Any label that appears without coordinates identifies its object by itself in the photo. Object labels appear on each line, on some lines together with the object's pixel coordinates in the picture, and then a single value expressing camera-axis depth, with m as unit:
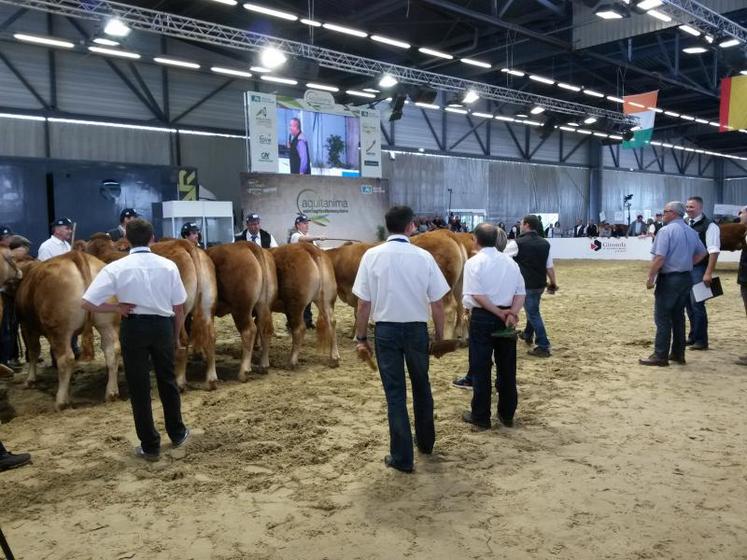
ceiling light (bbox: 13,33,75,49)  16.28
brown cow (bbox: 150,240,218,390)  5.79
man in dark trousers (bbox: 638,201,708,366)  6.24
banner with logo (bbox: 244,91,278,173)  17.72
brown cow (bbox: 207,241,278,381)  6.34
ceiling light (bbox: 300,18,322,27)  16.06
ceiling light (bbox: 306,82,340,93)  23.17
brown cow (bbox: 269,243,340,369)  6.86
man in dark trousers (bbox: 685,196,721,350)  6.94
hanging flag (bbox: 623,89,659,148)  19.02
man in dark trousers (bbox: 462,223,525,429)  4.41
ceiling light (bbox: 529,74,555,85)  22.33
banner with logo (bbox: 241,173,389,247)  18.39
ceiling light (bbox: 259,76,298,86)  21.39
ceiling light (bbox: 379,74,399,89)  18.88
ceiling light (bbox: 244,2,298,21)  15.54
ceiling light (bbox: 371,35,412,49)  18.39
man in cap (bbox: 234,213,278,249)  8.63
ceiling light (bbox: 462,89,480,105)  21.00
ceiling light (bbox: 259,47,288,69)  15.82
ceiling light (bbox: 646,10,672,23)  14.63
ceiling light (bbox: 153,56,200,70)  18.59
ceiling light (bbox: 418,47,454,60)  19.75
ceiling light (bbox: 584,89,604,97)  24.59
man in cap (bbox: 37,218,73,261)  7.50
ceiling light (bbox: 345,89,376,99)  23.20
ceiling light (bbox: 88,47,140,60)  17.64
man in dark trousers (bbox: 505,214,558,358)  6.97
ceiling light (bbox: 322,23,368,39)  17.13
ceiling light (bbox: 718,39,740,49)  17.09
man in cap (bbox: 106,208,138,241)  7.57
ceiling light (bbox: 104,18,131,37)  13.46
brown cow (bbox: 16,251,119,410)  5.23
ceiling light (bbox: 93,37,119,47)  16.89
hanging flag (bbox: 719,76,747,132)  15.65
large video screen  18.84
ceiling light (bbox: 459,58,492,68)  21.26
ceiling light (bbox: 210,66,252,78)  20.42
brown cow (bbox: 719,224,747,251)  15.49
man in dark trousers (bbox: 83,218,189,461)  4.00
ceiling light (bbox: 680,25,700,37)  16.00
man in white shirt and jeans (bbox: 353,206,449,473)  3.79
